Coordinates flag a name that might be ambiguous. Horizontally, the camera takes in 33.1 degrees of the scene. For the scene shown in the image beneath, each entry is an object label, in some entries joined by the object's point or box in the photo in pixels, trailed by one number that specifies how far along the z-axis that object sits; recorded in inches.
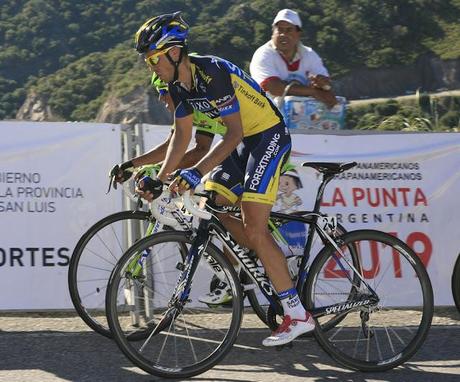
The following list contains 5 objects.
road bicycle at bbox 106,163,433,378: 168.2
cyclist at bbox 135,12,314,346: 165.9
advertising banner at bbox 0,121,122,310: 219.5
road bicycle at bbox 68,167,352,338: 187.2
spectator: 260.0
